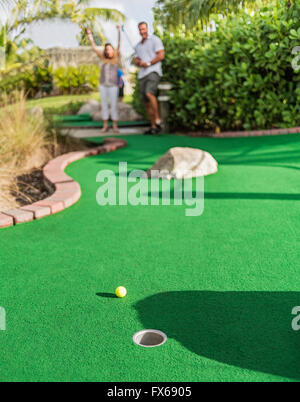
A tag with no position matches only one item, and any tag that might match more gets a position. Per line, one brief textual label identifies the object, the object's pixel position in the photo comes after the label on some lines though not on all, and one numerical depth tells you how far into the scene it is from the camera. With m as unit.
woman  9.23
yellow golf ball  2.30
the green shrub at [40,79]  21.41
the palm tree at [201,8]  11.80
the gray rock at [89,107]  15.80
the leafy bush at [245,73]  7.29
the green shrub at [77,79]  20.36
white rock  5.11
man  8.61
